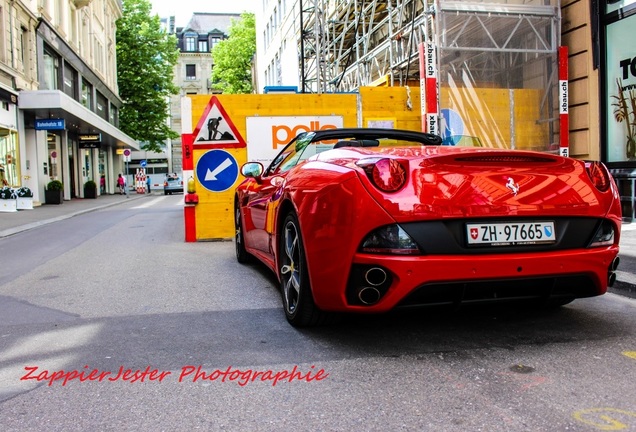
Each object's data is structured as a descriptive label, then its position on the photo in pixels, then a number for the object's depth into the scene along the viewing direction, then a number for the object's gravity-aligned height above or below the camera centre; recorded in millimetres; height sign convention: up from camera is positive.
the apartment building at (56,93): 21312 +4422
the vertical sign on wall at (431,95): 9742 +1430
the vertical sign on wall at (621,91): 9453 +1389
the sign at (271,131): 9312 +868
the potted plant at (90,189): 31469 +105
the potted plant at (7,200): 18750 -212
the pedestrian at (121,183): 42141 +509
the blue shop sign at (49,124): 22812 +2662
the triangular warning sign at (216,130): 9094 +892
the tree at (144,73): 43969 +8912
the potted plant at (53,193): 23750 -36
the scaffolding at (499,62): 10375 +2144
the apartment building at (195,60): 75375 +16514
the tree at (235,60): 50688 +11348
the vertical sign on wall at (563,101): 9953 +1291
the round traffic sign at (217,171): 9156 +259
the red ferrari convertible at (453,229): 3092 -269
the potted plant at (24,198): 20141 -180
